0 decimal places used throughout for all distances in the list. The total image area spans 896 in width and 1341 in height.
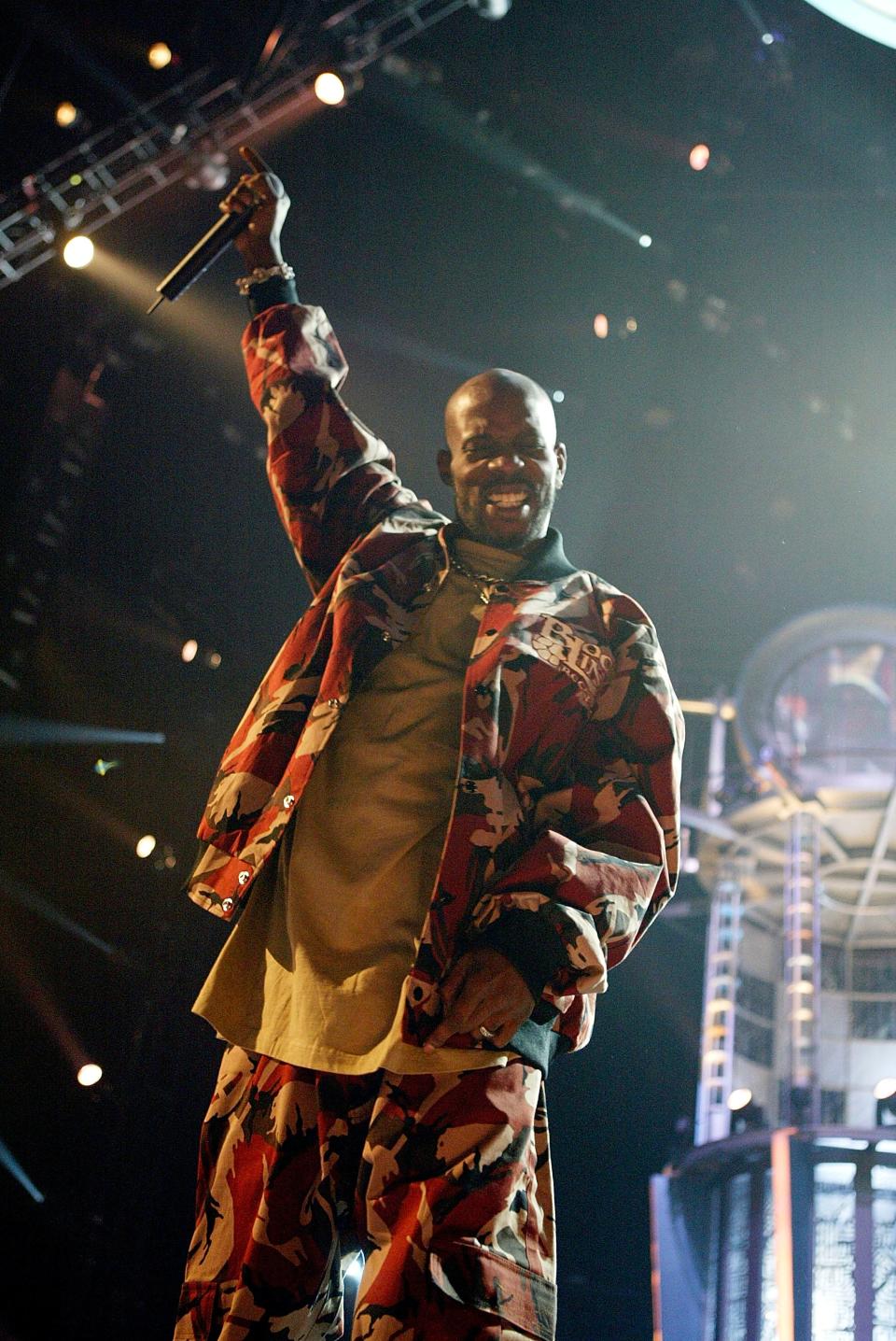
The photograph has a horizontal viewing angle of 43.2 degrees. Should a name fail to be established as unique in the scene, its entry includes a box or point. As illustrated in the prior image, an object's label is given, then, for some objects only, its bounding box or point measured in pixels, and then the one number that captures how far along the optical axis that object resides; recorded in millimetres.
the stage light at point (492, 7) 3836
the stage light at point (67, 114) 4043
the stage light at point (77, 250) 3596
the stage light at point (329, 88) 3787
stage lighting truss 3840
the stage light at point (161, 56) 4039
